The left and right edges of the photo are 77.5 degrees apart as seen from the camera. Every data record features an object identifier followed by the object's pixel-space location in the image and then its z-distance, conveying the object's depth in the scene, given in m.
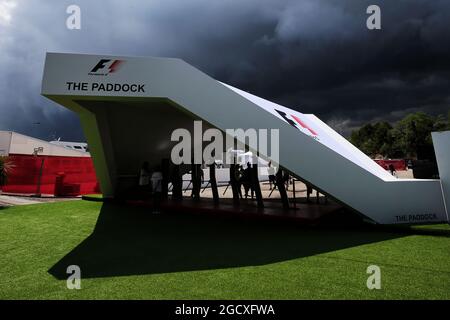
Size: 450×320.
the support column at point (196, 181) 12.05
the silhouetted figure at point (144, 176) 10.55
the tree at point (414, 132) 70.44
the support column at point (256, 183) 9.05
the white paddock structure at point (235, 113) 5.91
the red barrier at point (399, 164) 45.16
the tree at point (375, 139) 88.88
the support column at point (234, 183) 10.30
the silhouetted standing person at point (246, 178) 11.06
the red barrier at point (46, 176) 14.63
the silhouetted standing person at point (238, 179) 11.10
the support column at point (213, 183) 10.62
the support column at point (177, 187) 12.40
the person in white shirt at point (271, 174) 16.18
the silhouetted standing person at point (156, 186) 9.52
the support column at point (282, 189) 8.55
